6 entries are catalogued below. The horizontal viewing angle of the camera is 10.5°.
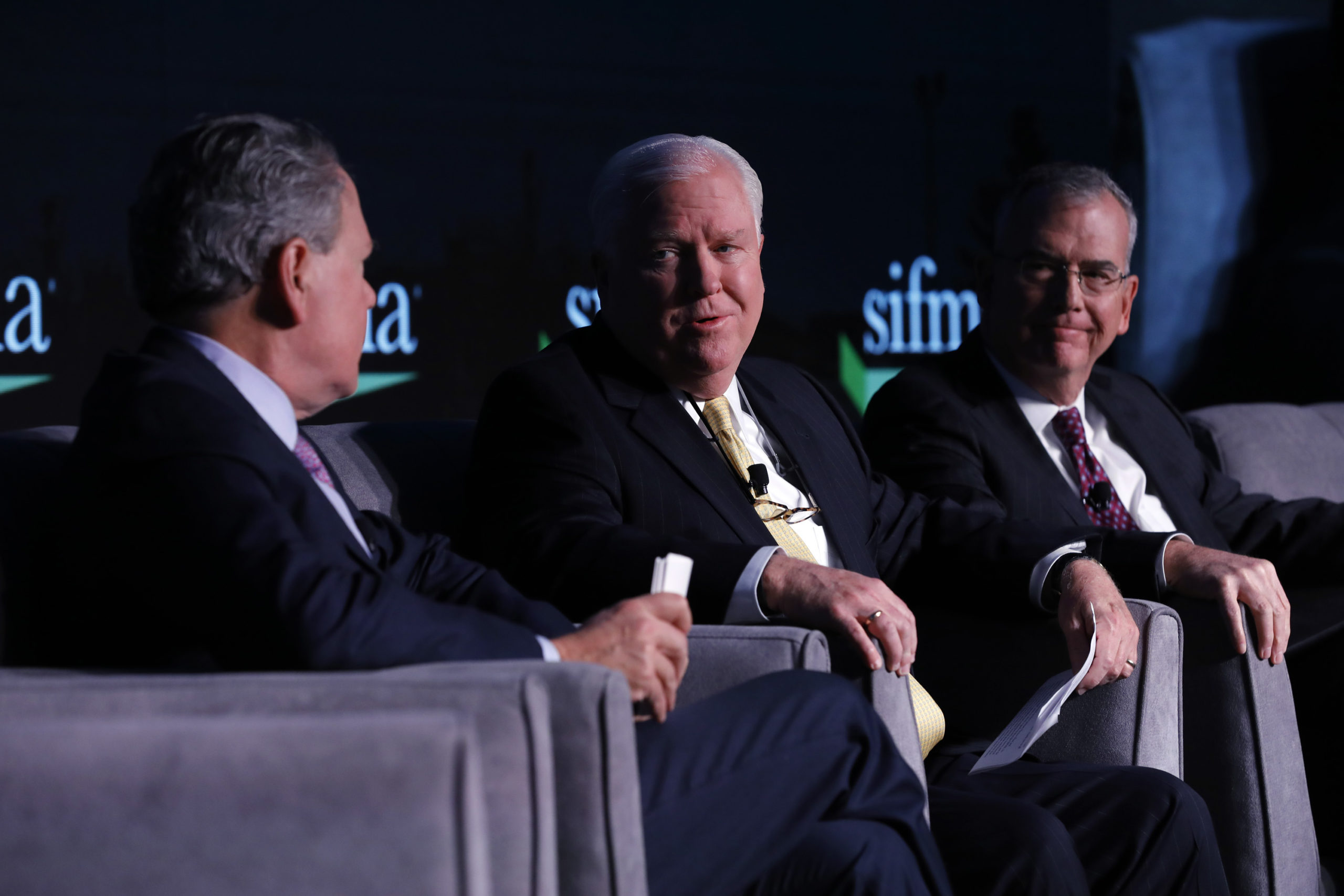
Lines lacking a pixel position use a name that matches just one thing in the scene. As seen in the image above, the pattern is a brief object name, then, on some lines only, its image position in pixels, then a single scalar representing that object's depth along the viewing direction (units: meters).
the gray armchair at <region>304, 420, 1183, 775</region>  6.07
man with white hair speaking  6.21
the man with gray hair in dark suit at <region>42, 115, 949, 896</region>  5.91
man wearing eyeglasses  6.65
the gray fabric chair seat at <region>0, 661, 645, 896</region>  5.83
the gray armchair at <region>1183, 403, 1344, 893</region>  6.36
